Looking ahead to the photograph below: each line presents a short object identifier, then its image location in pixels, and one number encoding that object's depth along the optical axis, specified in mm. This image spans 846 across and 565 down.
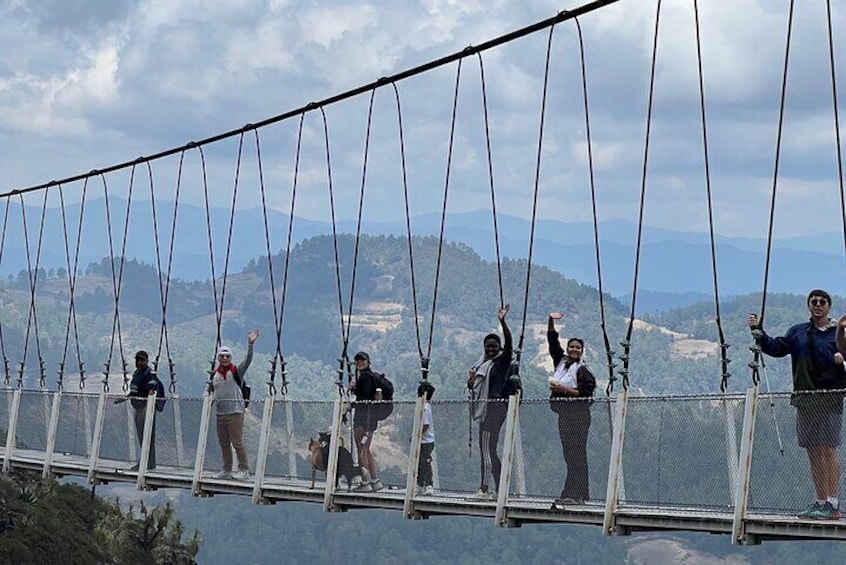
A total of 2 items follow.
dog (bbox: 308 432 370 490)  23844
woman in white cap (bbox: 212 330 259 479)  26656
